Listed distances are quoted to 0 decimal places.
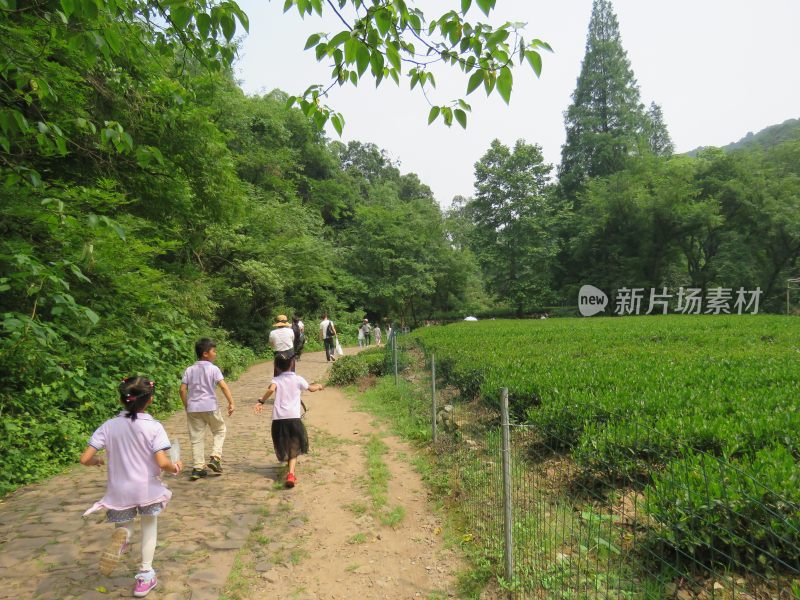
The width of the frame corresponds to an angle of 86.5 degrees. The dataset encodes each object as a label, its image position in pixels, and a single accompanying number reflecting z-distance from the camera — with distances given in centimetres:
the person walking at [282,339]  859
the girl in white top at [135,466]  297
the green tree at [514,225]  3881
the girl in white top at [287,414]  516
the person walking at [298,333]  1126
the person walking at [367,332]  2375
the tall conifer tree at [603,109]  4209
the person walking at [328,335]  1480
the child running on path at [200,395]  491
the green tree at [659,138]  4934
